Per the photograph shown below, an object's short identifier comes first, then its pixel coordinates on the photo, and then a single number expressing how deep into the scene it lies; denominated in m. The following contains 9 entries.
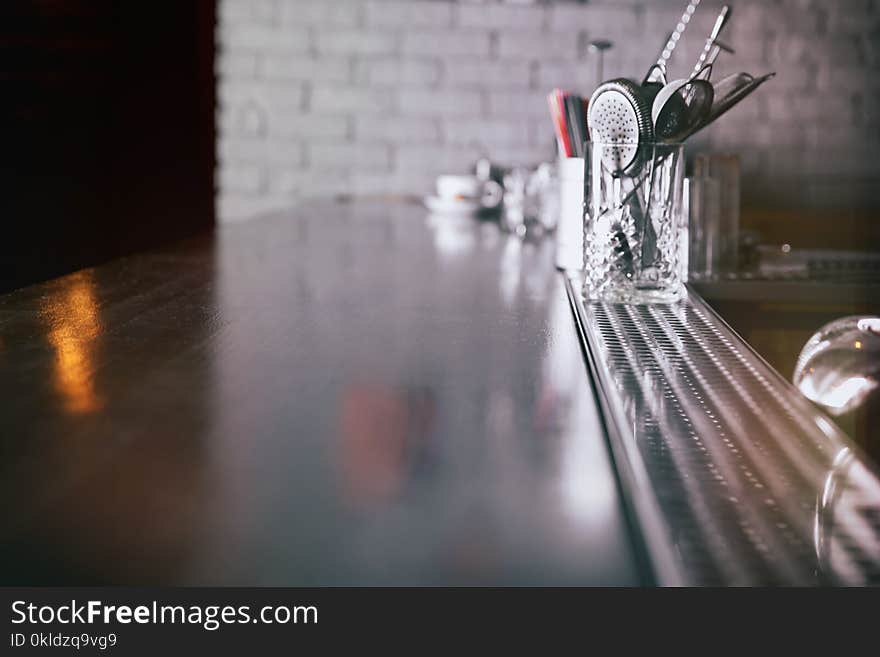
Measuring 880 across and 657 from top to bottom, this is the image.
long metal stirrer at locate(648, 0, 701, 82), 1.42
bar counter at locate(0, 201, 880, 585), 0.49
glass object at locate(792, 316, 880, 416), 0.94
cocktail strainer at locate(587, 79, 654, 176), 1.25
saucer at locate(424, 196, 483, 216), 2.84
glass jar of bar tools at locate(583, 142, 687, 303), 1.28
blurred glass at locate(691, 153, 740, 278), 1.72
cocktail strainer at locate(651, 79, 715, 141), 1.26
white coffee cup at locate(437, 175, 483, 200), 2.85
